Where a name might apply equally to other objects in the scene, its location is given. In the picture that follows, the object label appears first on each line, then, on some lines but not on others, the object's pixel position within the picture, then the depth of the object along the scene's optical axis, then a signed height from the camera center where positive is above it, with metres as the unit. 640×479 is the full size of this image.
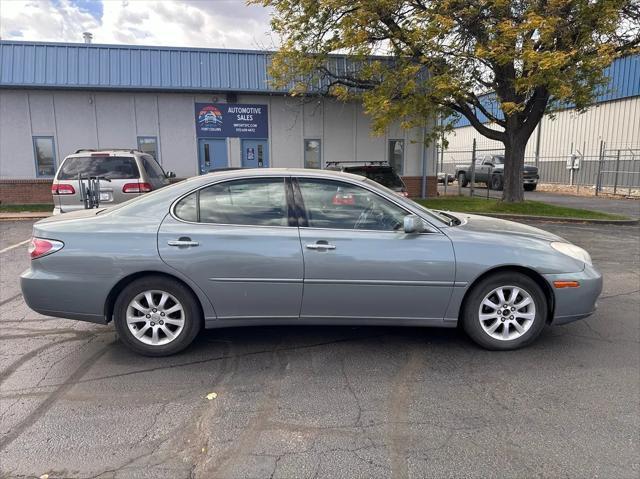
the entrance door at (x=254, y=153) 16.72 +0.62
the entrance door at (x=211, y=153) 16.47 +0.62
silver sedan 3.71 -0.80
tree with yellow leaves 10.34 +2.99
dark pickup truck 22.45 -0.22
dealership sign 16.25 +1.79
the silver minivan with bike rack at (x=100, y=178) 8.23 -0.15
